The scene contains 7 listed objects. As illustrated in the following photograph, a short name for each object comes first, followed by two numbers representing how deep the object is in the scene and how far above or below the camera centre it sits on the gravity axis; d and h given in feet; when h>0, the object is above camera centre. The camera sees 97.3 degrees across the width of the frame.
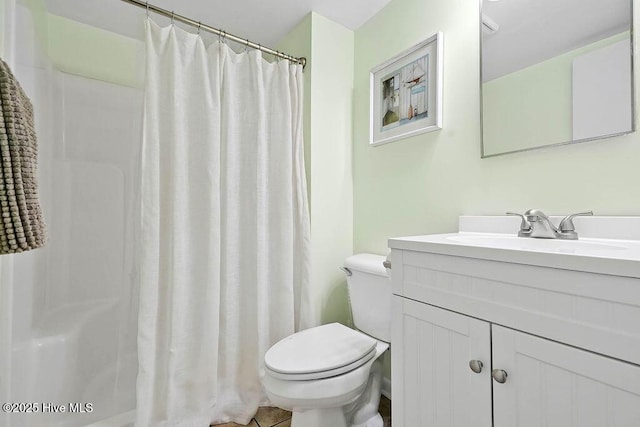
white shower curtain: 3.93 -0.25
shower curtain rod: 3.92 +2.83
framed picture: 4.37 +2.00
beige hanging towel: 1.90 +0.24
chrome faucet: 2.96 -0.17
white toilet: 3.38 -1.92
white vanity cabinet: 1.74 -0.99
